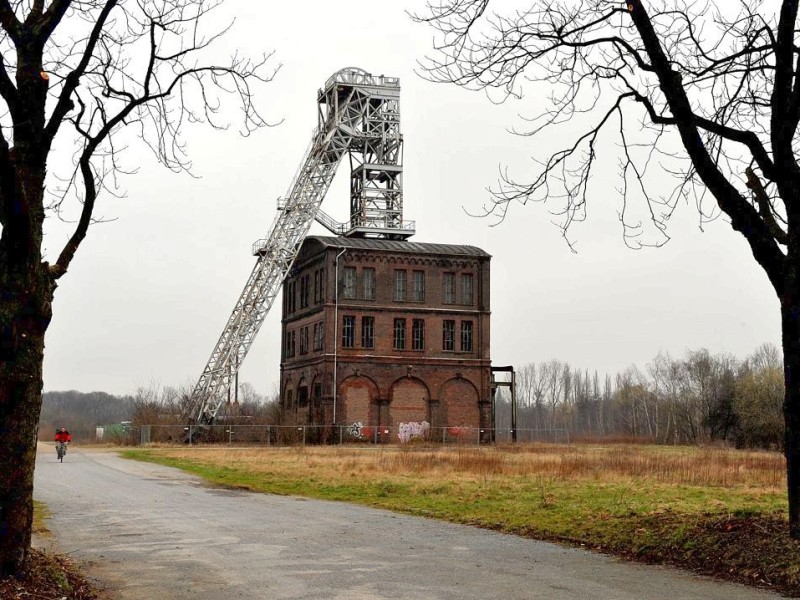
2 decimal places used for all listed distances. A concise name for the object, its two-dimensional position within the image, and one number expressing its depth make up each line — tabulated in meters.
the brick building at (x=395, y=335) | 53.97
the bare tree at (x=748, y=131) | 10.04
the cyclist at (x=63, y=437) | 36.59
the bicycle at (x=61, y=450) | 36.00
